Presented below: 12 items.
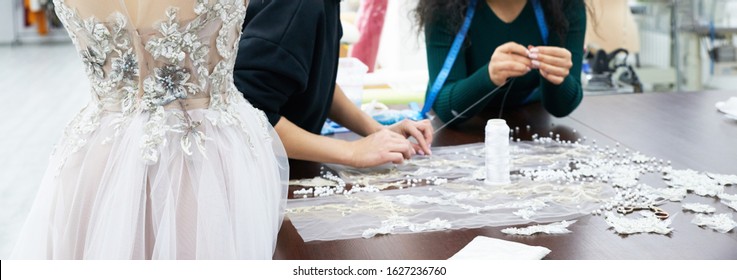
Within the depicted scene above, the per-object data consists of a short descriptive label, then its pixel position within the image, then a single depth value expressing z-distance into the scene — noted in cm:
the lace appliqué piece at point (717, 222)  147
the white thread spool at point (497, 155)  178
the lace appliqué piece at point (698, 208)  156
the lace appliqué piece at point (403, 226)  148
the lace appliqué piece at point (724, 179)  175
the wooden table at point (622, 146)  139
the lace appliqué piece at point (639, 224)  146
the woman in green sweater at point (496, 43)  245
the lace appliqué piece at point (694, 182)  169
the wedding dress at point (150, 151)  123
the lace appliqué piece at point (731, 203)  159
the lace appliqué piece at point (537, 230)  147
